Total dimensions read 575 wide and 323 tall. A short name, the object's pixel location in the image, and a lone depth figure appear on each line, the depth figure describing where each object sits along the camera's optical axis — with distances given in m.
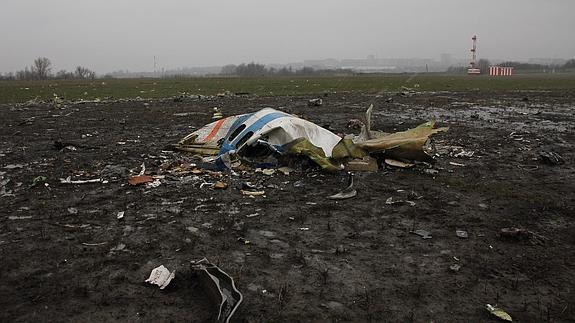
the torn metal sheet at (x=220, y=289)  2.57
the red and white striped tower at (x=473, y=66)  71.11
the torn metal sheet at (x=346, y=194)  4.91
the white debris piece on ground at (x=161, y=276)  2.98
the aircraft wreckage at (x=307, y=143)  6.13
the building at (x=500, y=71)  72.25
